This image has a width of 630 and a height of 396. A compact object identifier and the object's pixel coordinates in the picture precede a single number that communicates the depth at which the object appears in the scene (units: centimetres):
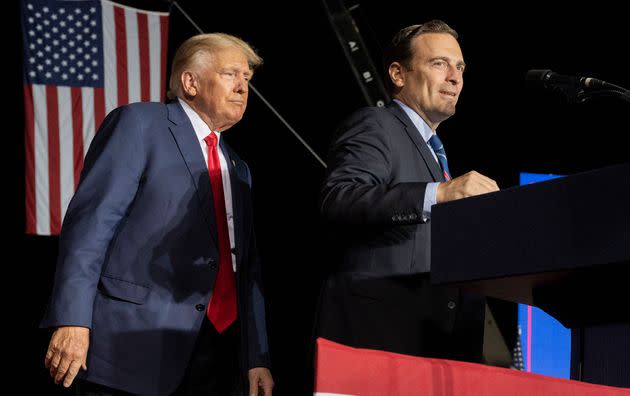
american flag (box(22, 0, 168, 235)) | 920
